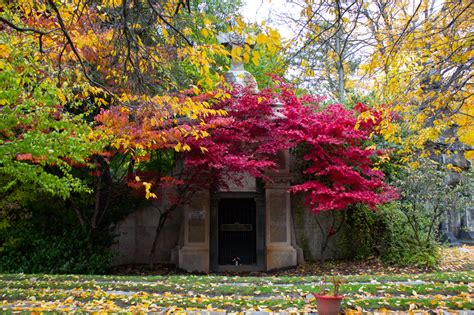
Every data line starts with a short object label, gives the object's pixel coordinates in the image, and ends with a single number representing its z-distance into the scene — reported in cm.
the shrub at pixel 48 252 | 940
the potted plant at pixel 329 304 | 467
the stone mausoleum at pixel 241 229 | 1040
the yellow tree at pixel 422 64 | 617
